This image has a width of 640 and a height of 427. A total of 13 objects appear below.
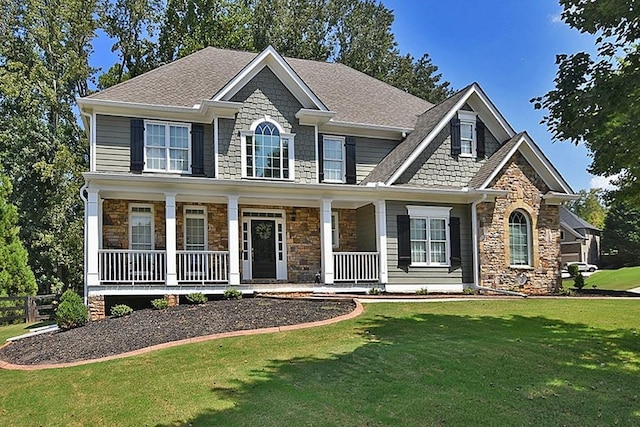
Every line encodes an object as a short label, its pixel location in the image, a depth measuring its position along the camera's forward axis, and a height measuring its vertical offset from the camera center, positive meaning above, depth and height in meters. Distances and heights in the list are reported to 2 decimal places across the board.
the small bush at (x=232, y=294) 15.16 -1.50
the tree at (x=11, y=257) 20.81 -0.47
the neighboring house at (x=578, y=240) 47.38 -0.55
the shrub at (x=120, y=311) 13.71 -1.73
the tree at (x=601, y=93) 8.69 +2.41
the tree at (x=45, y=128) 25.78 +5.89
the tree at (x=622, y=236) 46.28 -0.18
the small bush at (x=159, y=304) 14.12 -1.62
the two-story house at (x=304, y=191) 16.28 +1.51
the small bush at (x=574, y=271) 21.04 -1.44
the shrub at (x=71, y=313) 12.98 -1.67
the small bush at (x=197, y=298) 14.74 -1.55
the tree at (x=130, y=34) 29.42 +11.82
